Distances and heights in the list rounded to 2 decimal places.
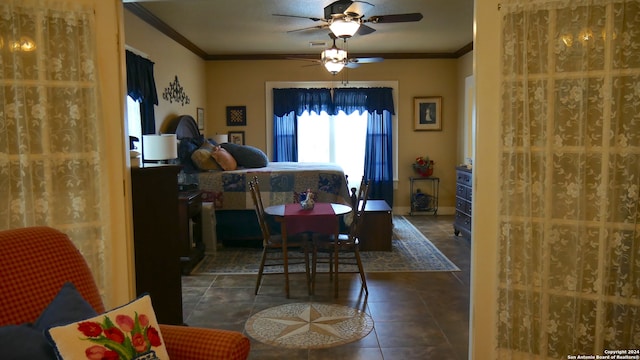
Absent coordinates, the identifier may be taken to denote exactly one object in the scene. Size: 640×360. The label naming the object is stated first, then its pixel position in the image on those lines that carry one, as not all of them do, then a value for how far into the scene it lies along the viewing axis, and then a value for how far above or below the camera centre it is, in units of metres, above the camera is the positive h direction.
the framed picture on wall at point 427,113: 7.66 +0.58
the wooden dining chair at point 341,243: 3.84 -0.80
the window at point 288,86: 7.62 +1.06
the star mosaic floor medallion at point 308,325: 2.97 -1.23
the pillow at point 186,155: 5.39 -0.04
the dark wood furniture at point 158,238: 2.78 -0.54
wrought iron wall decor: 5.55 +0.74
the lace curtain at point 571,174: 2.02 -0.13
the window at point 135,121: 4.63 +0.32
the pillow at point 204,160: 5.41 -0.11
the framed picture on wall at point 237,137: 7.65 +0.23
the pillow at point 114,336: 1.35 -0.57
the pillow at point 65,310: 1.46 -0.52
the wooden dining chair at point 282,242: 3.80 -0.79
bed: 5.23 -0.45
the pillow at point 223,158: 5.48 -0.09
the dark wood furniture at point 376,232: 5.20 -0.96
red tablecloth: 3.73 -0.59
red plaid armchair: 1.55 -0.47
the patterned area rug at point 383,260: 4.54 -1.18
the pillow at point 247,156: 5.90 -0.07
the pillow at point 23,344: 1.30 -0.56
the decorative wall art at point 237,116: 7.63 +0.58
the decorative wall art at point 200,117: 6.91 +0.52
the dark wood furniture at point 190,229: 4.39 -0.80
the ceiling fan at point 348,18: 3.87 +1.13
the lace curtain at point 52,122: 2.13 +0.15
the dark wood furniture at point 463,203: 5.47 -0.69
